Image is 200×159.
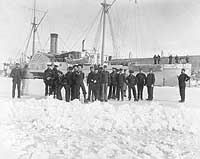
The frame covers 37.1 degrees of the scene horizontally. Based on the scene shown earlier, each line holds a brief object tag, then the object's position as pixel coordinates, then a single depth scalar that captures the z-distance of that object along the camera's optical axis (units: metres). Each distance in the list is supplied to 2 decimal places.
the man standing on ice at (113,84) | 13.38
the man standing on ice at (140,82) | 13.37
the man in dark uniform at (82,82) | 12.13
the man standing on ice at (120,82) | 13.09
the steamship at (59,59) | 33.22
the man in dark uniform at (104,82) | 12.41
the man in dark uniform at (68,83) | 12.23
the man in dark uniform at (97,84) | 12.33
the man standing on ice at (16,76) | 12.53
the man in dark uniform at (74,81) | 12.17
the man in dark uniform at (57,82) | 12.40
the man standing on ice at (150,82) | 13.14
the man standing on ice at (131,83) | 13.15
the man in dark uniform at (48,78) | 12.68
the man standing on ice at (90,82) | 12.41
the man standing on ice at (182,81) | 12.74
